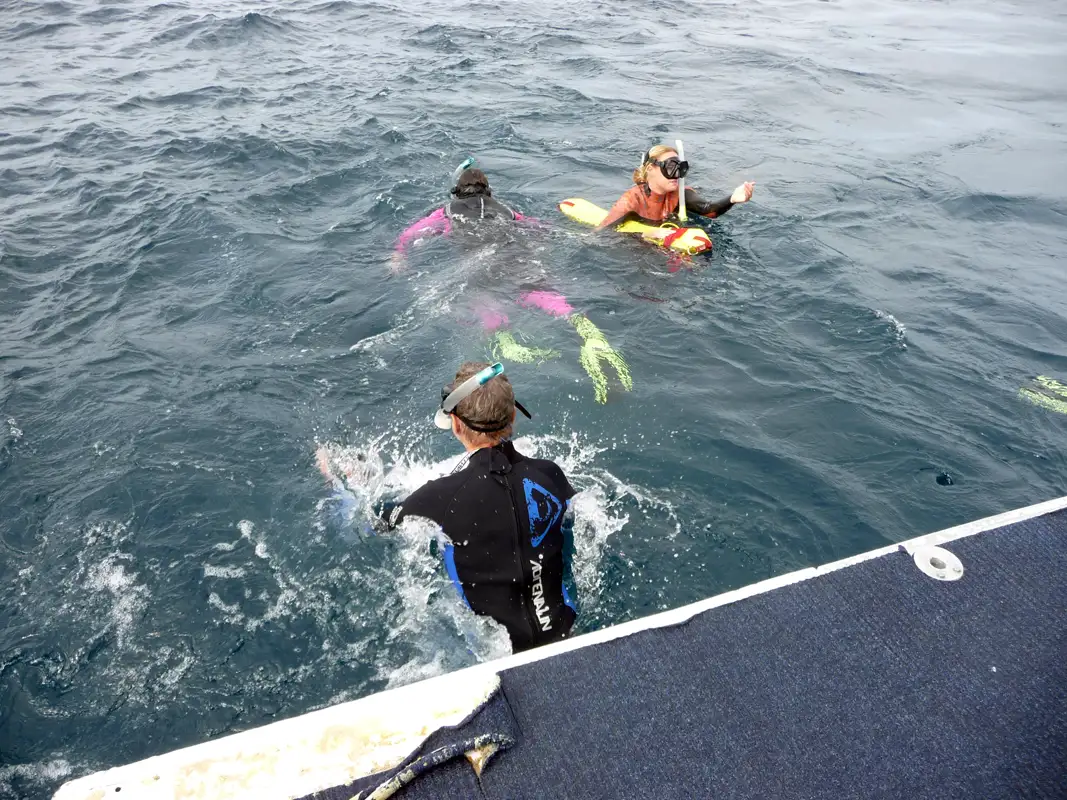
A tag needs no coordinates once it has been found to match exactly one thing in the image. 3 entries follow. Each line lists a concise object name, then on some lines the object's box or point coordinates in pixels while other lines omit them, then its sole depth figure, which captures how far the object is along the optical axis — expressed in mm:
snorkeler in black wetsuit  2852
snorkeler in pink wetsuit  7070
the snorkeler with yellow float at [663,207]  6941
